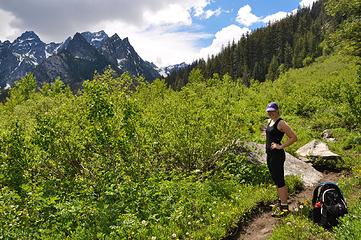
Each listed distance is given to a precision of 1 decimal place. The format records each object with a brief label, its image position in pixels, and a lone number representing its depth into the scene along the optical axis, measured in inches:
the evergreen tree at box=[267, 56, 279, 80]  4473.2
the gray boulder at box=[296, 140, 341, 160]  583.8
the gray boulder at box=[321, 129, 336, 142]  755.8
